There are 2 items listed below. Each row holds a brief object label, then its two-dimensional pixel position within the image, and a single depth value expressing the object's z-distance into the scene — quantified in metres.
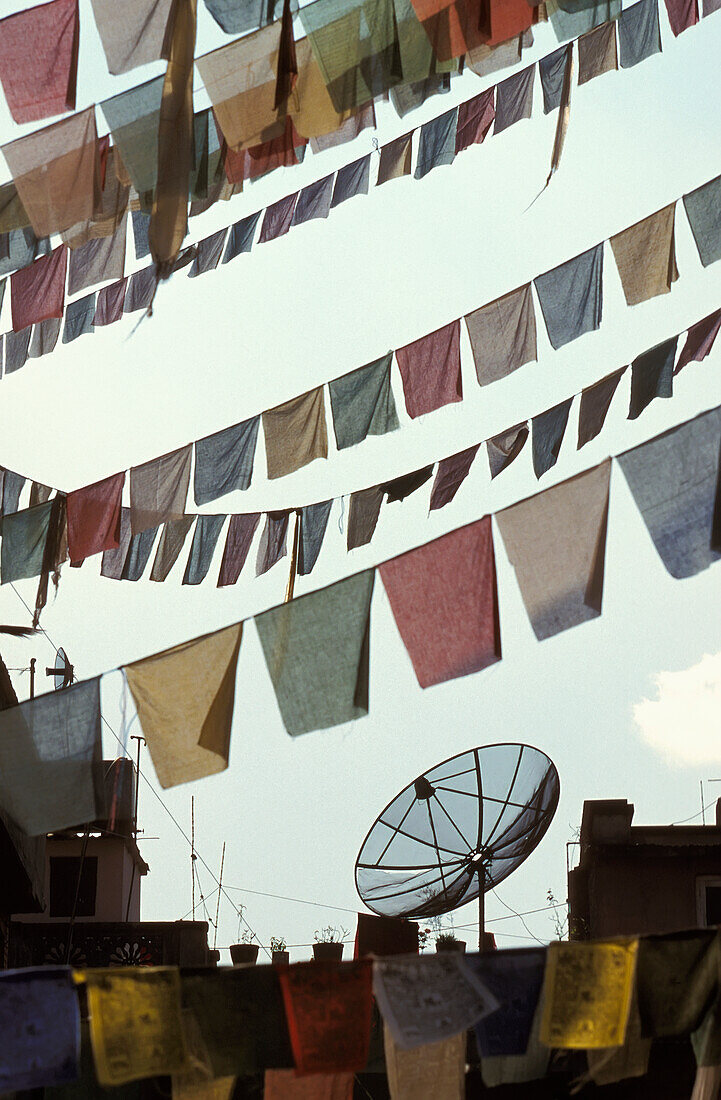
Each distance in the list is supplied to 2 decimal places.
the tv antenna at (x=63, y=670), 30.77
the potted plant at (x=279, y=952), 25.82
